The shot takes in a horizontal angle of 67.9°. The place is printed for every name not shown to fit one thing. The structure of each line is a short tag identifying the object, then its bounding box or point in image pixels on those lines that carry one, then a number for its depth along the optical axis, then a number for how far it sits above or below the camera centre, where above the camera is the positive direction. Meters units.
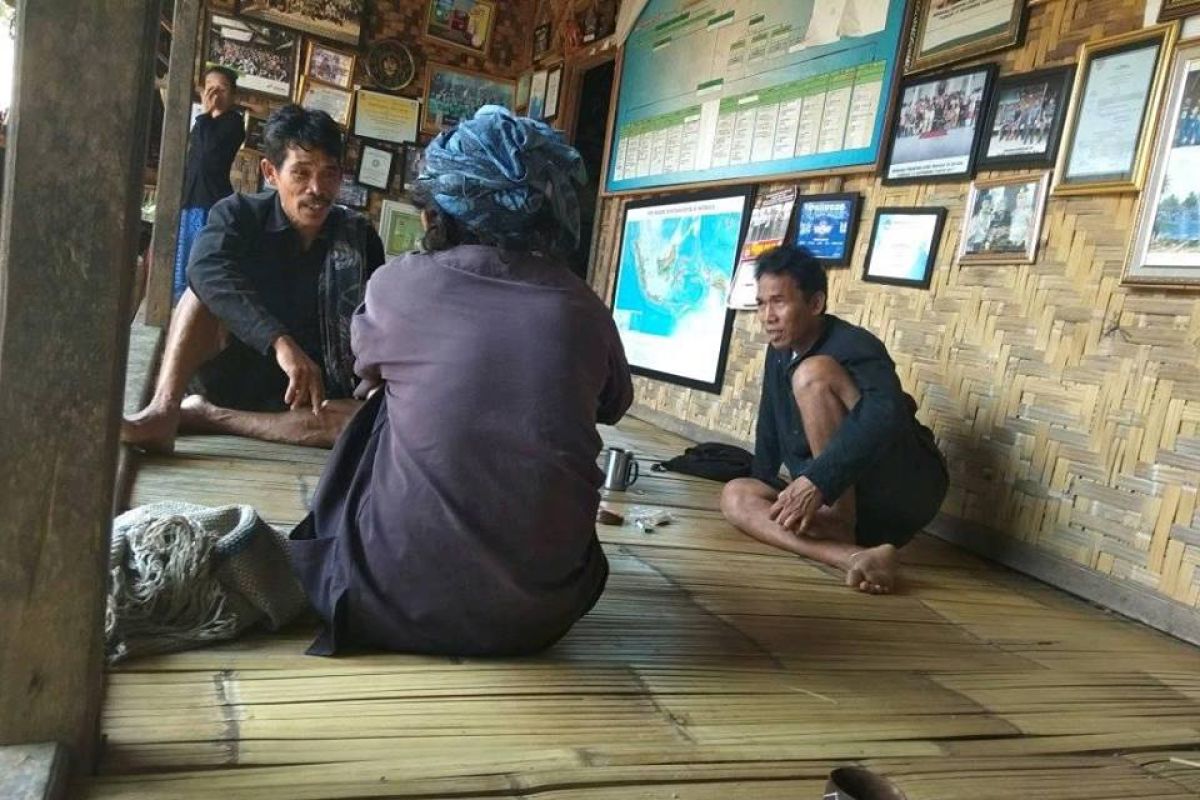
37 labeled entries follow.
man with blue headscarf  1.44 -0.23
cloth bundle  1.38 -0.55
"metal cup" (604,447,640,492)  2.98 -0.55
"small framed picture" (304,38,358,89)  6.63 +1.41
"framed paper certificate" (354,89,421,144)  6.80 +1.13
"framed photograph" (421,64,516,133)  6.99 +1.45
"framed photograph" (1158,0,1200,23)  2.35 +1.02
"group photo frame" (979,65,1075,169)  2.74 +0.78
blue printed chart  3.58 +1.11
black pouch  3.46 -0.56
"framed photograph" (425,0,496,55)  6.91 +1.96
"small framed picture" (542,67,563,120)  6.51 +1.47
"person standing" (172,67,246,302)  5.06 +0.47
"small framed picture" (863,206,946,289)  3.17 +0.38
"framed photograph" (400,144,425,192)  6.98 +0.85
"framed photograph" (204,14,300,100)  6.41 +1.37
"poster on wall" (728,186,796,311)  3.98 +0.42
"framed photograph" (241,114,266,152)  6.58 +0.82
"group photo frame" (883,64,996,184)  3.04 +0.81
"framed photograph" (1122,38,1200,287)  2.33 +0.52
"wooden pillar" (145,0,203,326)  3.76 +0.35
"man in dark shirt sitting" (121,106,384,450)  2.51 -0.16
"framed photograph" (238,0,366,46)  6.46 +1.71
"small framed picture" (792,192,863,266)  3.56 +0.45
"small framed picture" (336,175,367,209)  6.82 +0.51
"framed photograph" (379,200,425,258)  6.96 +0.33
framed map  4.36 +0.16
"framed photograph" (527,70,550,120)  6.74 +1.48
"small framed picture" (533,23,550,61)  6.81 +1.90
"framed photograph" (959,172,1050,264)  2.79 +0.46
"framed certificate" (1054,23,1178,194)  2.46 +0.77
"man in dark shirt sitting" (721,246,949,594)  2.43 -0.29
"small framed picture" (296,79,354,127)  6.65 +1.16
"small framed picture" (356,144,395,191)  6.84 +0.73
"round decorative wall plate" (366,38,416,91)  6.79 +1.53
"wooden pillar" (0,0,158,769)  0.88 -0.11
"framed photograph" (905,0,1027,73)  2.93 +1.13
